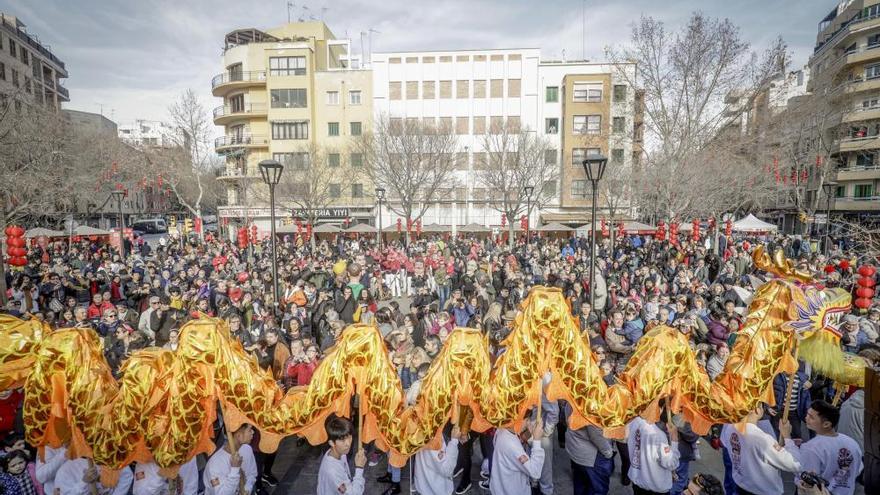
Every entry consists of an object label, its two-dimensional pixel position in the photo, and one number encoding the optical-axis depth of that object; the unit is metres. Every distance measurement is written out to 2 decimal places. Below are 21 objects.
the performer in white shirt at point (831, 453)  4.13
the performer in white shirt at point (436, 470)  4.60
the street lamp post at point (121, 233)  19.86
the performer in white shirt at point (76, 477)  4.50
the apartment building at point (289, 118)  35.34
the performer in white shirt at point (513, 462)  4.52
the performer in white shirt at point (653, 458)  4.54
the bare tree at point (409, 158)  29.59
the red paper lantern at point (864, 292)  8.10
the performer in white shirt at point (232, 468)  4.27
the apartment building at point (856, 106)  32.38
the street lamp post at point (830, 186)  32.83
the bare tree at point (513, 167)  30.23
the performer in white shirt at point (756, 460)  4.35
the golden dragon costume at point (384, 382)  4.33
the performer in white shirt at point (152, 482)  4.38
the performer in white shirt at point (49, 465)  4.52
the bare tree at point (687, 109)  22.48
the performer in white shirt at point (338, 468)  4.20
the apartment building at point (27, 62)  35.47
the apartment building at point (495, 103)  34.50
